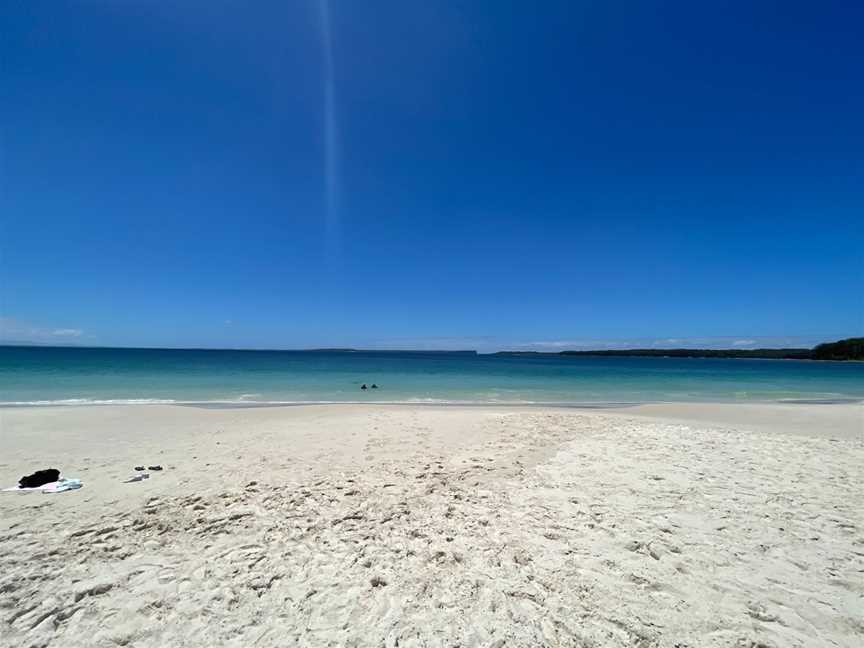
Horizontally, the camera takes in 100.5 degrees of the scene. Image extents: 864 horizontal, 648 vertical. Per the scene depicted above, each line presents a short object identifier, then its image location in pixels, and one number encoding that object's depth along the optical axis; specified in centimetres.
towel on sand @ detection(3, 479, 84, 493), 558
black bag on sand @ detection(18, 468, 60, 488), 569
